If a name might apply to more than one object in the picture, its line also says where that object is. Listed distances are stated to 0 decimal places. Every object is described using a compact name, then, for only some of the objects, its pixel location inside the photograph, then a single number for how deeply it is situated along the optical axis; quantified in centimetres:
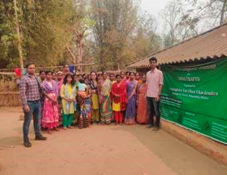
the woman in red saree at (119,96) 506
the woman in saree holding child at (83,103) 478
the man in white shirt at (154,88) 438
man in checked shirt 352
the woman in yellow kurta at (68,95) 464
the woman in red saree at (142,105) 507
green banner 316
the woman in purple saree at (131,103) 509
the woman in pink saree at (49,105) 436
